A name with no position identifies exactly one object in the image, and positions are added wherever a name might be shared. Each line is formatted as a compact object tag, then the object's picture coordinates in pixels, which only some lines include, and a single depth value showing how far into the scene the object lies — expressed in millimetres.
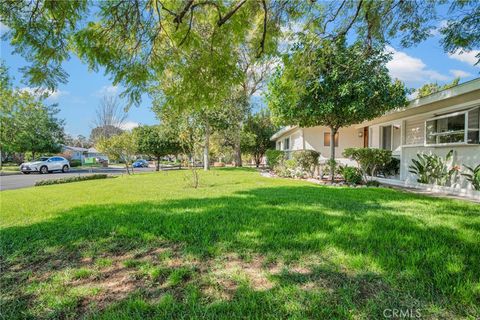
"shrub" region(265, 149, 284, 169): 16625
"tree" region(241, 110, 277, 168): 31203
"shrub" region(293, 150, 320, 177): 12617
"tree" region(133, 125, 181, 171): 27891
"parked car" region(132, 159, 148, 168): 42784
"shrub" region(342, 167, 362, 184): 10398
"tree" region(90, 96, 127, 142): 34031
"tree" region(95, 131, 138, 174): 17297
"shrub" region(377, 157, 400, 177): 11805
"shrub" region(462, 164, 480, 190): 7226
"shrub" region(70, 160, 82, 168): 37688
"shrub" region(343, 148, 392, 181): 10281
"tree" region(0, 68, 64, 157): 26891
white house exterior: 7543
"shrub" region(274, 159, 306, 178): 13305
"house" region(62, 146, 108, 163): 49869
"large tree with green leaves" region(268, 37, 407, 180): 8797
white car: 22547
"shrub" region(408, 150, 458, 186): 8420
